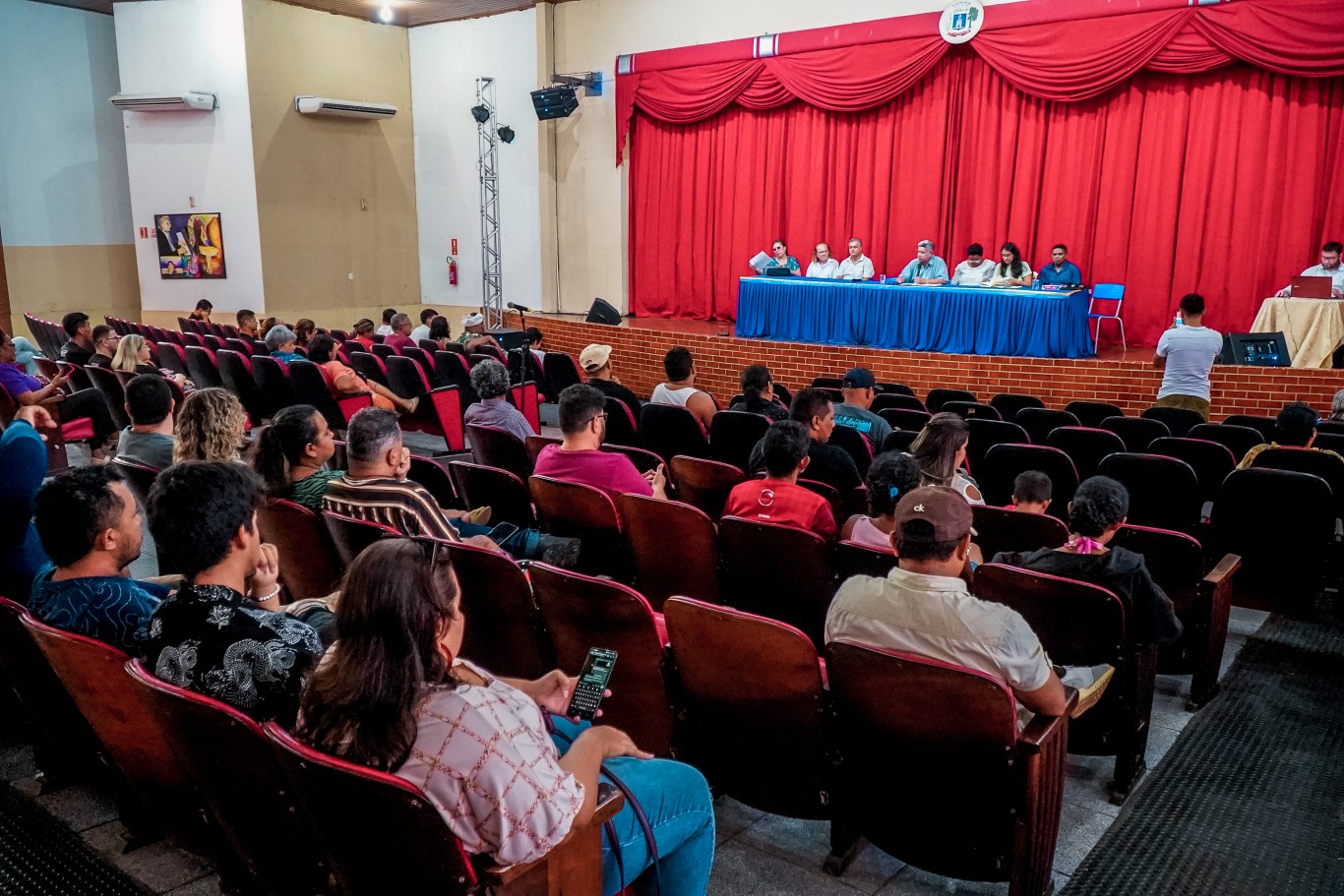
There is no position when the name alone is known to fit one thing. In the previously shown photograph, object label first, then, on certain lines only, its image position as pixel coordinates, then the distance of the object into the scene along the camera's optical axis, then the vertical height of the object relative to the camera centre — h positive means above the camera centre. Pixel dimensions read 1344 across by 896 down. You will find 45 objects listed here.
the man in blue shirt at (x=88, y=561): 2.28 -0.68
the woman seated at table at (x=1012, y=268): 9.81 +0.17
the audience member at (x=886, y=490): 3.21 -0.68
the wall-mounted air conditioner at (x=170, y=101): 13.03 +2.32
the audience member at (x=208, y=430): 3.68 -0.57
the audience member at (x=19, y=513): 2.87 -0.69
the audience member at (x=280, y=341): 8.27 -0.54
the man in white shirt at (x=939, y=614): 2.18 -0.76
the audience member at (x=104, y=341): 8.36 -0.56
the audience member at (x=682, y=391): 5.84 -0.66
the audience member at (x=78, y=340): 8.39 -0.57
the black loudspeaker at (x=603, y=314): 11.94 -0.41
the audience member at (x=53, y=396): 6.44 -0.81
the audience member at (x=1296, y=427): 4.56 -0.65
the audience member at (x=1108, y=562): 2.73 -0.80
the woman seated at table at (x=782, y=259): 11.33 +0.27
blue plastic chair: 9.54 -0.11
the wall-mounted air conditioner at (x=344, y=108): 13.43 +2.37
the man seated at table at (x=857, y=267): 10.88 +0.18
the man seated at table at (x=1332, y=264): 8.32 +0.20
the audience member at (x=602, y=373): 6.08 -0.58
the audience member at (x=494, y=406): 5.21 -0.67
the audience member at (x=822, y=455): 4.20 -0.74
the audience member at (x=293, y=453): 3.46 -0.63
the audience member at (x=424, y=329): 10.55 -0.55
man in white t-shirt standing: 6.98 -0.52
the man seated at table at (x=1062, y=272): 9.86 +0.12
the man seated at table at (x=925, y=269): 10.17 +0.15
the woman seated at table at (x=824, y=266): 11.05 +0.19
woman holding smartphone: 1.62 -0.74
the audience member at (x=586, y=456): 3.95 -0.71
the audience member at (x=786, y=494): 3.46 -0.75
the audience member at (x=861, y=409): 5.10 -0.67
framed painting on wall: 13.57 +0.42
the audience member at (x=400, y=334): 9.20 -0.55
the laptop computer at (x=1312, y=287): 8.02 +0.00
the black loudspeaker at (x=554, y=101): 12.68 +2.29
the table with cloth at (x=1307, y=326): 7.88 -0.32
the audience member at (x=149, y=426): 4.17 -0.65
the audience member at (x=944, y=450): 3.70 -0.63
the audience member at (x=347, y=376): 7.00 -0.71
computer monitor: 7.84 -0.51
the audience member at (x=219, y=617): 1.91 -0.68
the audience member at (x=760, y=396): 5.40 -0.65
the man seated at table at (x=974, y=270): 9.82 +0.13
